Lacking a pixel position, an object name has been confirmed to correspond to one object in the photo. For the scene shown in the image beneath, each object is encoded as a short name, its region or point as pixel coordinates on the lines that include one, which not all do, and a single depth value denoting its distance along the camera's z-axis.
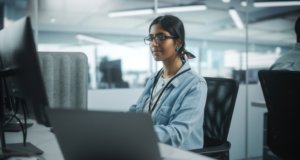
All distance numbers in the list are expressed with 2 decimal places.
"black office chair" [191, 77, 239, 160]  1.66
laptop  0.70
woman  1.51
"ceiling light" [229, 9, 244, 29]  5.60
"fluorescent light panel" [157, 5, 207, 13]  3.93
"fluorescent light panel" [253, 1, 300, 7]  4.47
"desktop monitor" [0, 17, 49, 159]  0.75
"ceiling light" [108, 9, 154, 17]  4.33
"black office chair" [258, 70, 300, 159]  1.47
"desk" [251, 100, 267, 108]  3.07
